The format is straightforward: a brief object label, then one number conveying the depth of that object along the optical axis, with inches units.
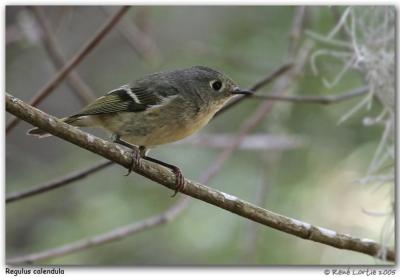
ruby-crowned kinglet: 189.2
